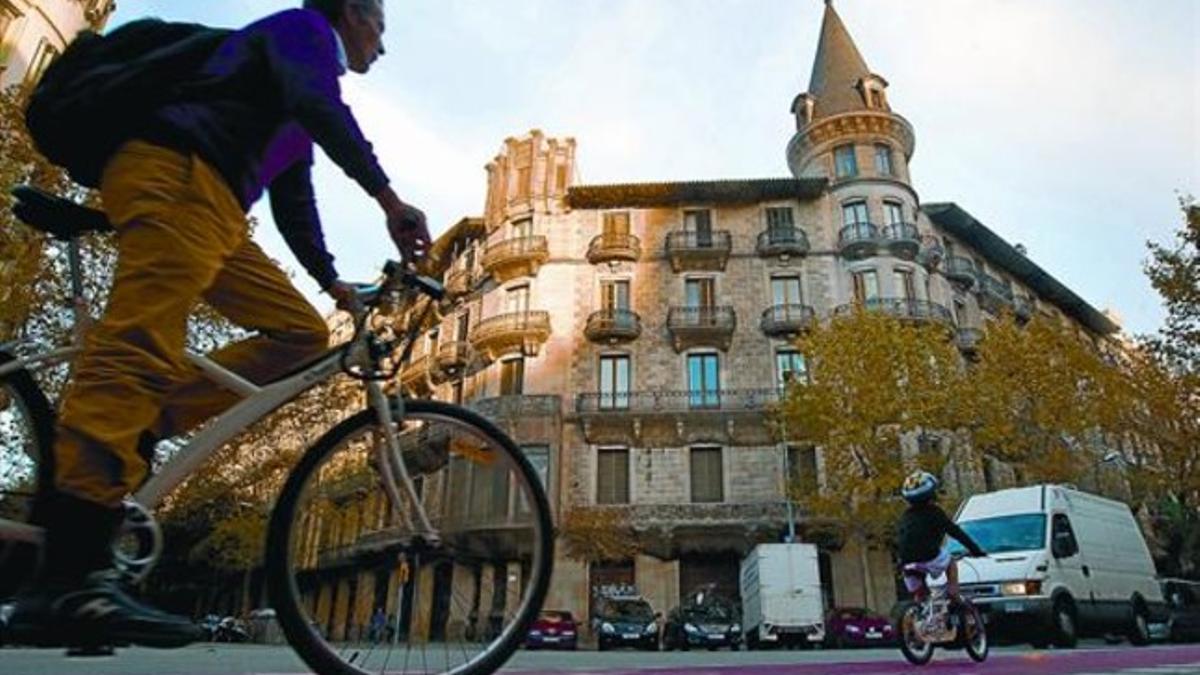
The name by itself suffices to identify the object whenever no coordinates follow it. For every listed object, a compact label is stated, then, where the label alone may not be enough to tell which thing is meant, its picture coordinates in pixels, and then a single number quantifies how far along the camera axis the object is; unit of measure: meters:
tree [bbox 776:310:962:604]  23.88
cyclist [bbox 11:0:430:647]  1.89
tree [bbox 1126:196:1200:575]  22.72
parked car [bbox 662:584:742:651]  20.64
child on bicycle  6.79
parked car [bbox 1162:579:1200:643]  16.64
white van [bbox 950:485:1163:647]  11.18
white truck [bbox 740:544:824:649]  20.38
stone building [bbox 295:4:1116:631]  28.97
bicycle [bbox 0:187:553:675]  2.22
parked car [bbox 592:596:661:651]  20.45
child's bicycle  6.53
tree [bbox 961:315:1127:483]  24.42
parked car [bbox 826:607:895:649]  20.36
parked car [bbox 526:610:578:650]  19.69
